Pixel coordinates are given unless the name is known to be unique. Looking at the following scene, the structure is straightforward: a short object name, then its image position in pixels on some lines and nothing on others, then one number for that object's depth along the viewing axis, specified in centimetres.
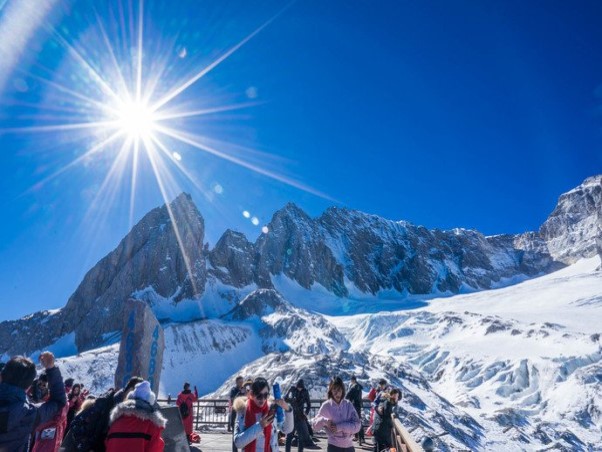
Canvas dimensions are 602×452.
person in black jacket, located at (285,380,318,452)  1024
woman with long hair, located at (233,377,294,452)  457
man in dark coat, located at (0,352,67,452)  397
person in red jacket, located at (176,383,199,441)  1046
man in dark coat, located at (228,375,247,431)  952
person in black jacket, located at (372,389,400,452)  869
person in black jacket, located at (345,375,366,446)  1239
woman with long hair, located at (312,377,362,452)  558
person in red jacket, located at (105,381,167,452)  373
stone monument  902
